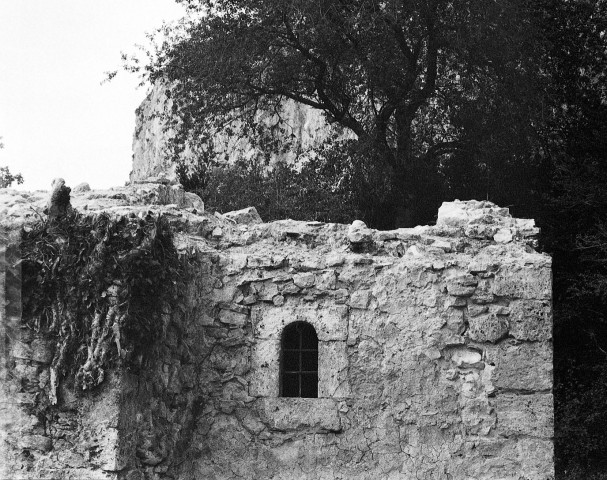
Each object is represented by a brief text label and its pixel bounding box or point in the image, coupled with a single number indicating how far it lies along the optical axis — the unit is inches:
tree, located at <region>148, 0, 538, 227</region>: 708.7
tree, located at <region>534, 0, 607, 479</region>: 563.2
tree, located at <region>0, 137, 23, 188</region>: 875.6
